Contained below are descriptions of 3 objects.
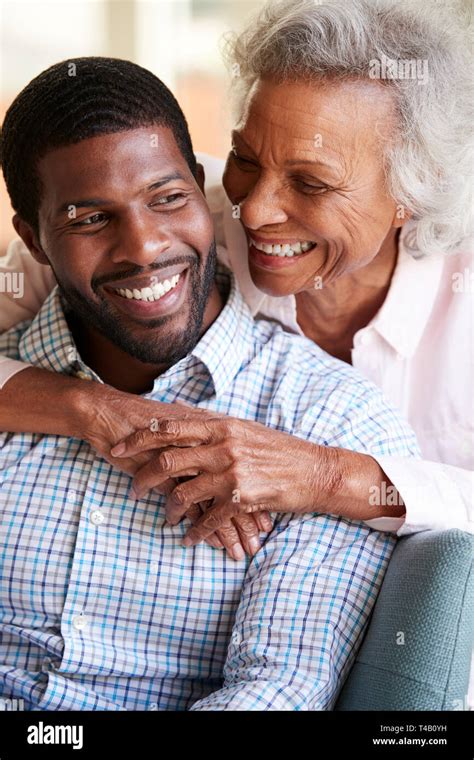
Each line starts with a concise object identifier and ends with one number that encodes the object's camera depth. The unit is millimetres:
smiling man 1498
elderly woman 1512
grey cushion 1366
